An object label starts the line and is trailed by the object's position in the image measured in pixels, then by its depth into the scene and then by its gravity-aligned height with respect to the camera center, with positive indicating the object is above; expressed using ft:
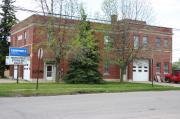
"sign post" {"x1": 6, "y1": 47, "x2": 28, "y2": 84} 59.30 +3.08
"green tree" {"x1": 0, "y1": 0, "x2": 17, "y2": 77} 107.42 +19.93
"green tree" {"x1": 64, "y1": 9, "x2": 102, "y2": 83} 71.38 +2.70
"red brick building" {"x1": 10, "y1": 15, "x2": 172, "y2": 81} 78.32 +8.14
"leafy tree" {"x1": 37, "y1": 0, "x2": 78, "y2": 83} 71.51 +12.61
